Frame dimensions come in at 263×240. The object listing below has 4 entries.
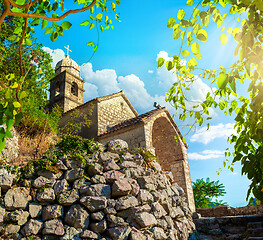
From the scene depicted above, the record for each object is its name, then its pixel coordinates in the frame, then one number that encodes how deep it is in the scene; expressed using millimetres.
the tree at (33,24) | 1750
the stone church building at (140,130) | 8812
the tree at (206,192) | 13623
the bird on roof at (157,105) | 10655
